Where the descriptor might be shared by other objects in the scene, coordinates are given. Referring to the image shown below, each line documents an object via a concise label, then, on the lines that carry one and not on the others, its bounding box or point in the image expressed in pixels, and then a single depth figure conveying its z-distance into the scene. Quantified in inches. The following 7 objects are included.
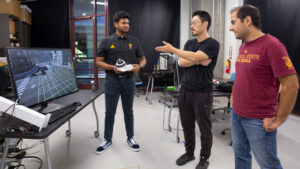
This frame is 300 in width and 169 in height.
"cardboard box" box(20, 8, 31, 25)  221.5
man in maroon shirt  44.1
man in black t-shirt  70.1
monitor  52.2
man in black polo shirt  88.3
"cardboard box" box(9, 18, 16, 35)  195.0
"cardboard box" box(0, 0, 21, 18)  186.1
